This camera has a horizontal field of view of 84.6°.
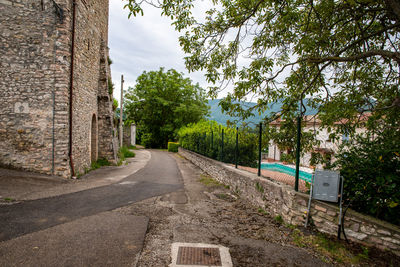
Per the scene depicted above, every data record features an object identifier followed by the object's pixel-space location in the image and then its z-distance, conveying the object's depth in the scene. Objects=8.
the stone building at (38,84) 8.07
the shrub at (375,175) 3.61
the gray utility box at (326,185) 4.16
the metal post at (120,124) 20.38
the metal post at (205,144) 13.50
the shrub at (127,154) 19.89
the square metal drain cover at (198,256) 3.17
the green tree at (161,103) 34.91
